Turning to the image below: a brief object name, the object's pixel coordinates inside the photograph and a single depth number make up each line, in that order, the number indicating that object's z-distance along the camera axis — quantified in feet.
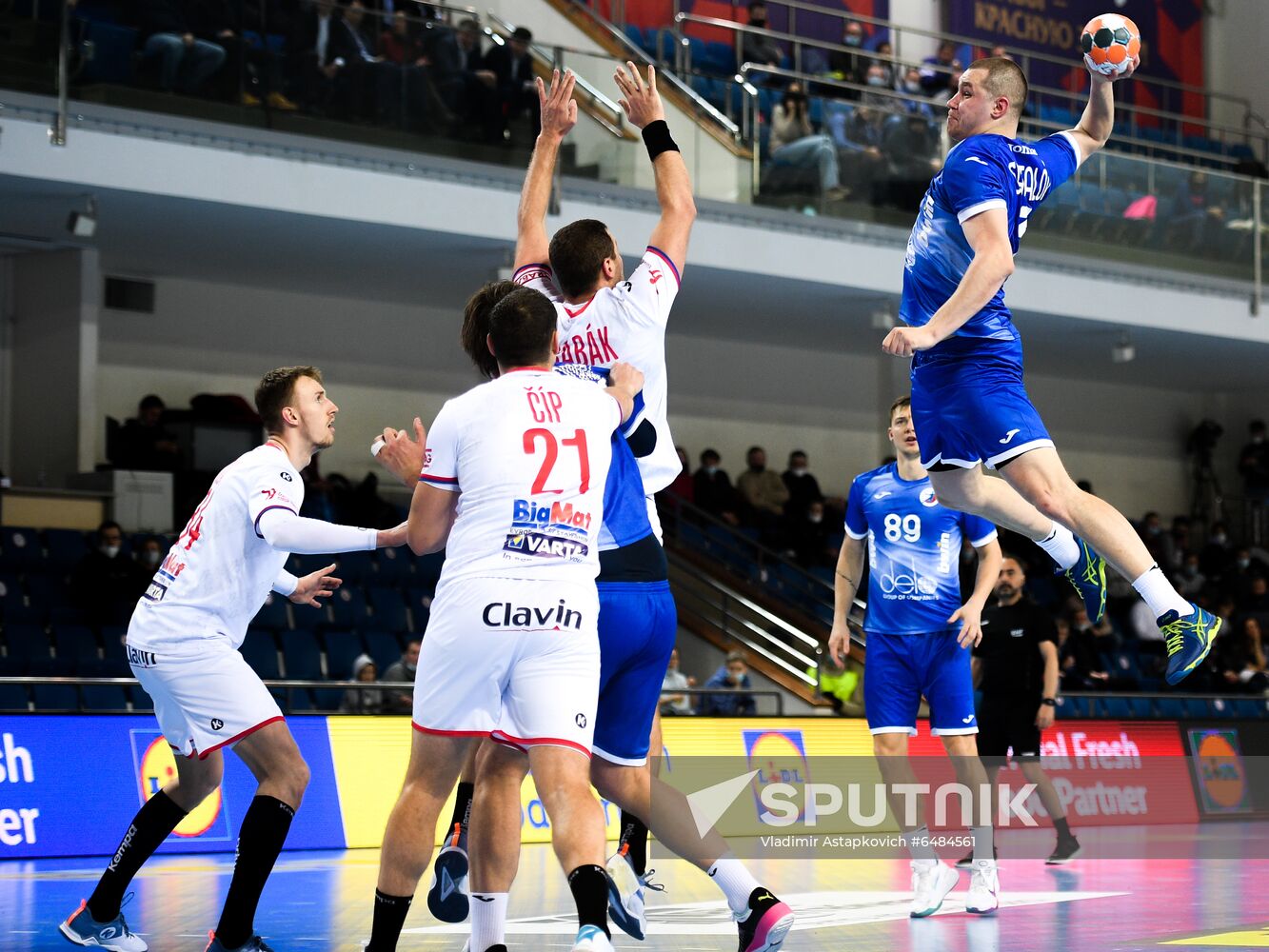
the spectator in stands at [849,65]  66.28
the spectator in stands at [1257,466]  81.66
